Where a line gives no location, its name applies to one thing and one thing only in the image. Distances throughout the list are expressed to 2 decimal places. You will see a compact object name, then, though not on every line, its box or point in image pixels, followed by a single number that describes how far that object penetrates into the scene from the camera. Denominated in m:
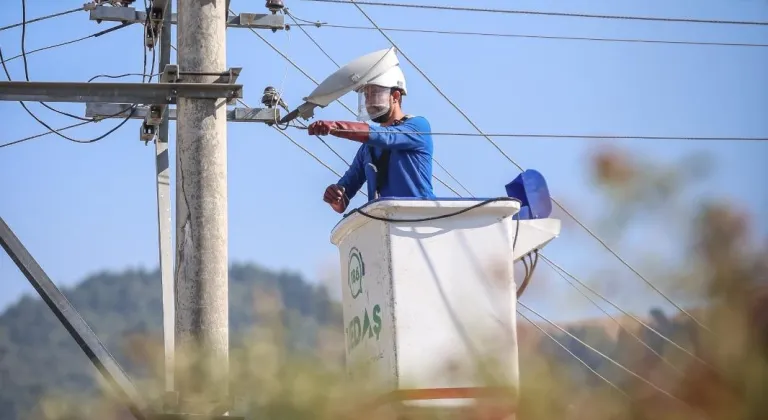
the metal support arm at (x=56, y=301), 14.59
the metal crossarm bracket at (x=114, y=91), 14.53
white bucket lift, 12.45
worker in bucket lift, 13.92
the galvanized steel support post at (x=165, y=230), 16.17
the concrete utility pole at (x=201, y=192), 14.08
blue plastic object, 14.56
